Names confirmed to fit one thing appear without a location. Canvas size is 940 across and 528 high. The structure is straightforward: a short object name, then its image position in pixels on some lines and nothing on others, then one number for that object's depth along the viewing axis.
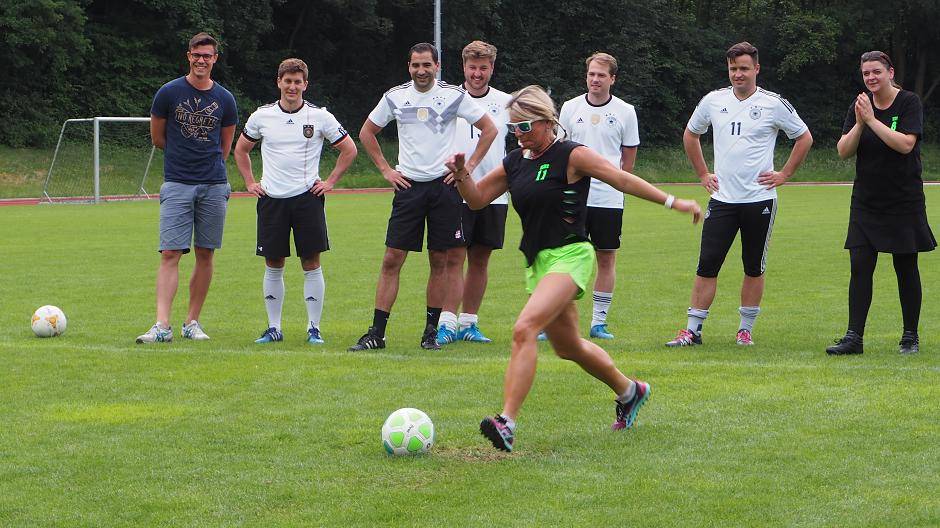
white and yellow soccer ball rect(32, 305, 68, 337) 19.16
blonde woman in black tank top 11.91
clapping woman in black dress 17.27
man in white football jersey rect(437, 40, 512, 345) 19.19
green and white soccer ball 11.42
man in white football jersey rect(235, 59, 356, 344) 18.94
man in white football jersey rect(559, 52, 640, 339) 19.53
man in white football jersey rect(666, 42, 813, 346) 18.39
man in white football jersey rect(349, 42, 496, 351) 18.52
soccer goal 67.87
